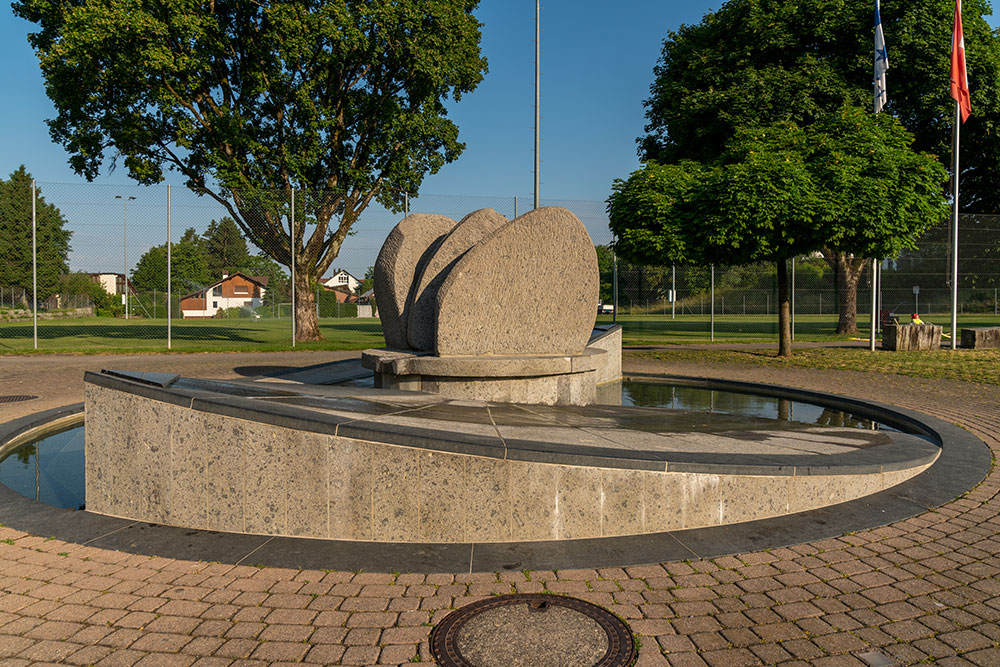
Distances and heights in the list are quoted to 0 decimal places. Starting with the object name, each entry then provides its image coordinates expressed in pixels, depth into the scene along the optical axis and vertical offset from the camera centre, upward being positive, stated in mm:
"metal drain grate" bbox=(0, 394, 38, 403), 9539 -1251
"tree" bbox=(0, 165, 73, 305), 60781 +9081
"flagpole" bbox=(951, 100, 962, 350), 19422 +1947
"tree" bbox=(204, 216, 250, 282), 105688 +11924
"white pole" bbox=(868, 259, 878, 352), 19328 -144
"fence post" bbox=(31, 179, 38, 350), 18781 +1854
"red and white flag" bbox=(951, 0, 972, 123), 17641 +7158
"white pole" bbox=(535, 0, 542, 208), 21594 +9003
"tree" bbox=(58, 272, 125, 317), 57219 +2674
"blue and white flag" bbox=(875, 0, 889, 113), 17281 +7202
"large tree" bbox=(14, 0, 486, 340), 18375 +7428
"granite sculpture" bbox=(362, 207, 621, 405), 6988 +34
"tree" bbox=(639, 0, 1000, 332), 20859 +8830
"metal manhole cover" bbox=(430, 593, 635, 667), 2678 -1479
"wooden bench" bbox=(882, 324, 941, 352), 19484 -648
